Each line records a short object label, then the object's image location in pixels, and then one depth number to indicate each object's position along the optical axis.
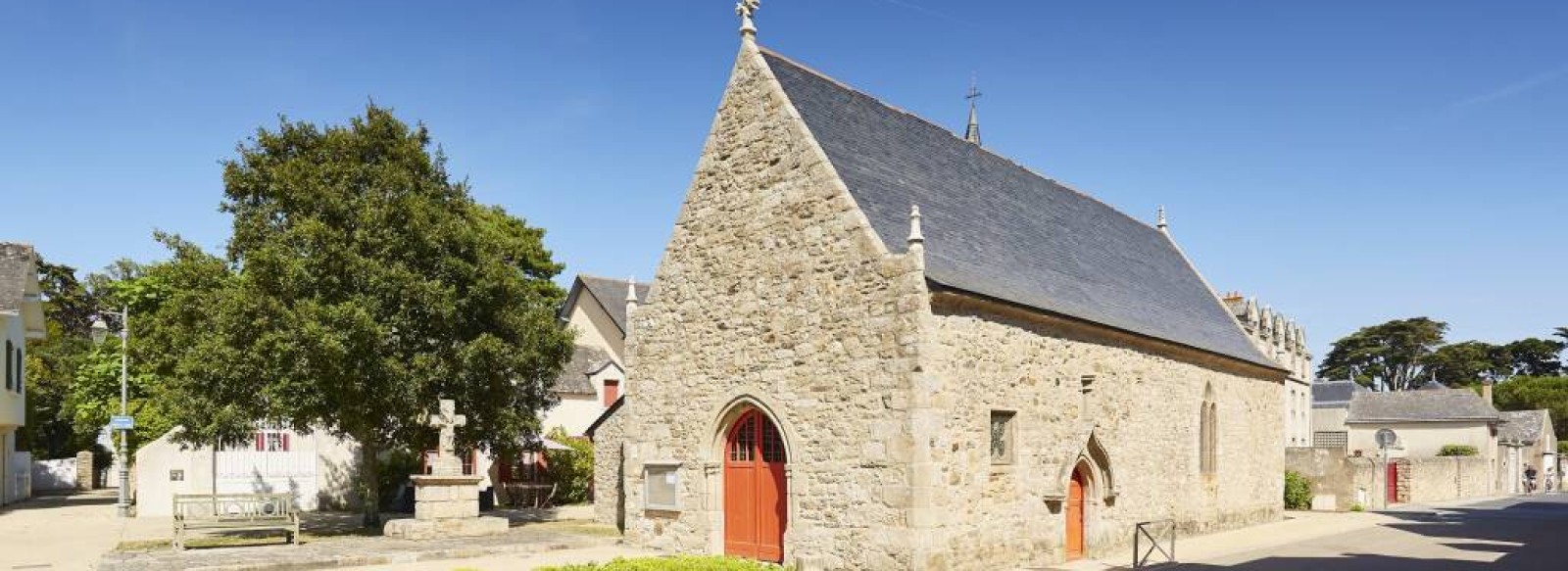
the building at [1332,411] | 60.75
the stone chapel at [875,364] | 14.99
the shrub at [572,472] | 32.12
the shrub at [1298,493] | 34.00
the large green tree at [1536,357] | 89.06
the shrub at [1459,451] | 53.94
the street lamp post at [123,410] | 27.17
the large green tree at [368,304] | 19.88
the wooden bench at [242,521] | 17.89
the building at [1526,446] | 59.78
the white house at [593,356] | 36.03
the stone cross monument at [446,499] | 20.58
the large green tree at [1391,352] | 90.19
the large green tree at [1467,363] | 87.81
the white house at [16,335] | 29.39
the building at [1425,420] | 55.97
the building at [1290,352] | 41.38
